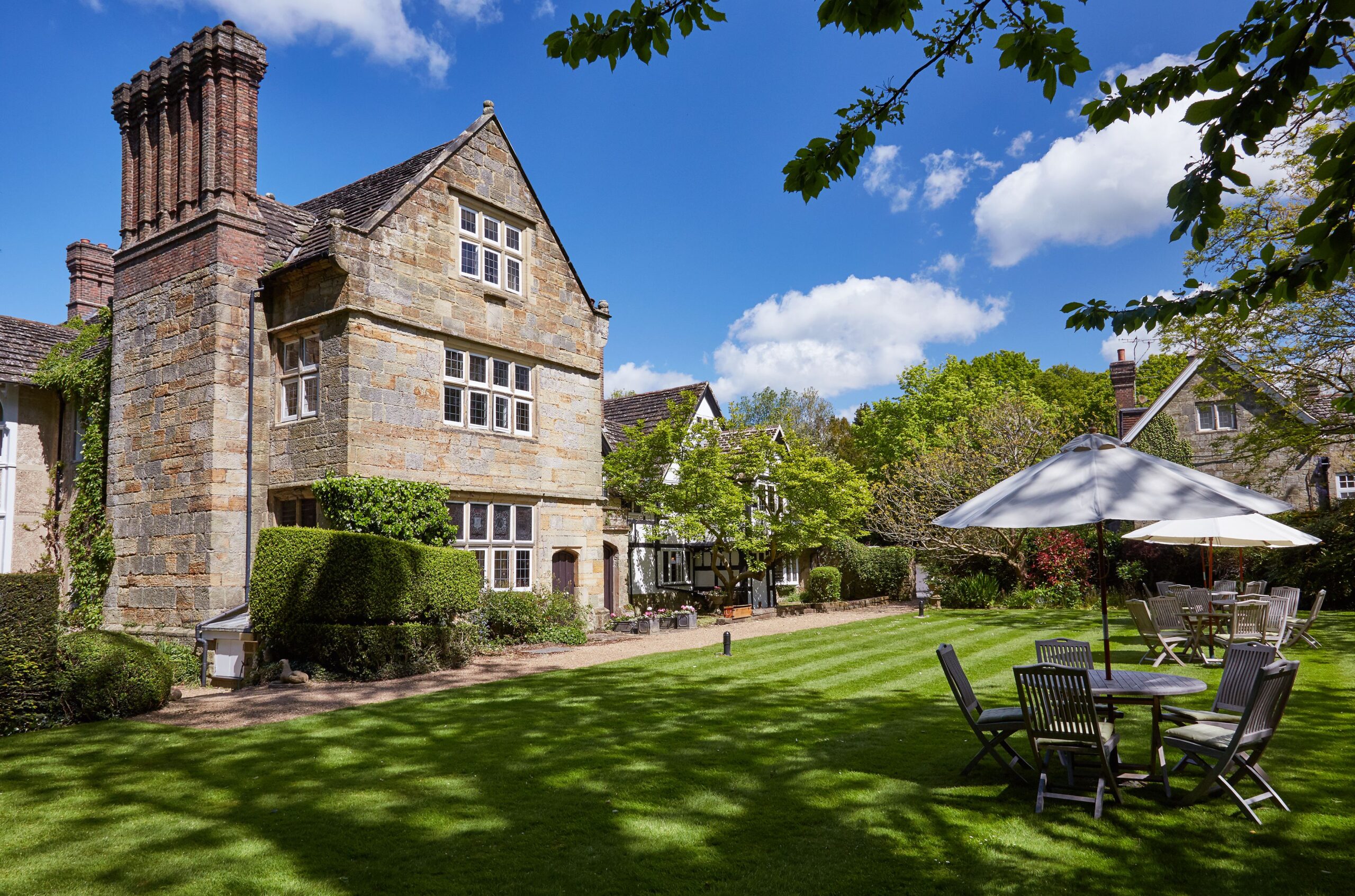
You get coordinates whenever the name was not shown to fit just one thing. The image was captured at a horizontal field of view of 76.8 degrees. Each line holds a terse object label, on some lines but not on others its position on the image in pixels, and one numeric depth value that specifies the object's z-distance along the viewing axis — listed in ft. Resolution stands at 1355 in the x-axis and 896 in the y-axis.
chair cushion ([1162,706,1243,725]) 22.79
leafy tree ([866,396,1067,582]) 86.74
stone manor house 54.39
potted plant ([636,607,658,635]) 69.77
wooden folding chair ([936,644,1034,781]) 22.57
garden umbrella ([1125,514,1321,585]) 38.37
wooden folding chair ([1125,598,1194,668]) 41.83
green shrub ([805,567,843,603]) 97.40
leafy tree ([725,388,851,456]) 190.90
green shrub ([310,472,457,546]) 51.19
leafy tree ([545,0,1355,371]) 12.72
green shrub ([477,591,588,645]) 57.88
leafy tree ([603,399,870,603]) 83.41
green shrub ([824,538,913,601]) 97.60
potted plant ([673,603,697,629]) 74.23
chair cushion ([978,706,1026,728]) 22.63
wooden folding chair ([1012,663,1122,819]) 19.95
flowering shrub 82.43
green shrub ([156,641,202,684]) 48.24
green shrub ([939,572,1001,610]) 83.87
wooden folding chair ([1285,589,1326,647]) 45.29
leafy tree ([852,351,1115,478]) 144.87
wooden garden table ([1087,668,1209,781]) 21.29
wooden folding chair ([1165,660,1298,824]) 19.26
